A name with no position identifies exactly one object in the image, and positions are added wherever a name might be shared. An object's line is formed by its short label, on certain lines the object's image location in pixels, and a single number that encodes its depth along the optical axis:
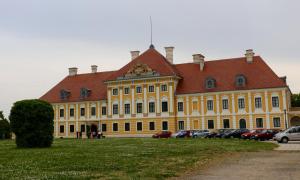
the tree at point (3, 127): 65.94
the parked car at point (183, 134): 52.48
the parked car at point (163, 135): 54.53
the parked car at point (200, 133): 51.50
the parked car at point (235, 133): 46.57
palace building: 56.75
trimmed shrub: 29.28
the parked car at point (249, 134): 43.61
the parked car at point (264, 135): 42.75
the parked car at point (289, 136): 35.94
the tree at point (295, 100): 79.50
